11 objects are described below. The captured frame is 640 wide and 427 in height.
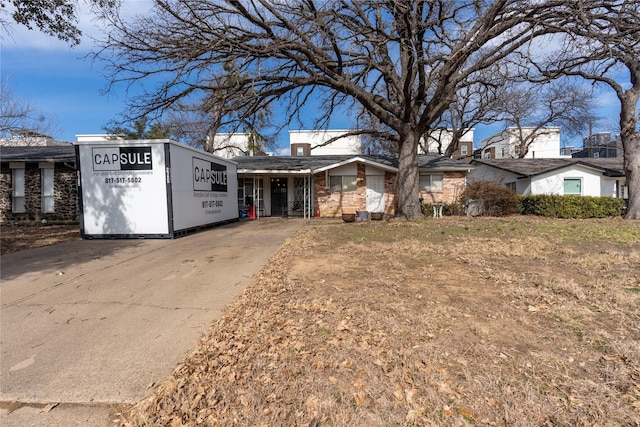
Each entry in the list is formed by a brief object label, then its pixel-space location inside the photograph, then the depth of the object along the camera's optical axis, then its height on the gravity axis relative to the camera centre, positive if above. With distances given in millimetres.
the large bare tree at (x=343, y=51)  9641 +5265
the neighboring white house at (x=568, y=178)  19212 +1430
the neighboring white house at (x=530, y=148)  33875 +6336
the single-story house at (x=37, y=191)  14922 +1112
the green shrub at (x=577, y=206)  15453 -266
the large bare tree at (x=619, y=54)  9109 +5053
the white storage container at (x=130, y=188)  9359 +725
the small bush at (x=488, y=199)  15148 +196
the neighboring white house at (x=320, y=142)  32594 +6891
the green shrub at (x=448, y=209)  15430 -247
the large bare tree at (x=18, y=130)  15969 +4546
